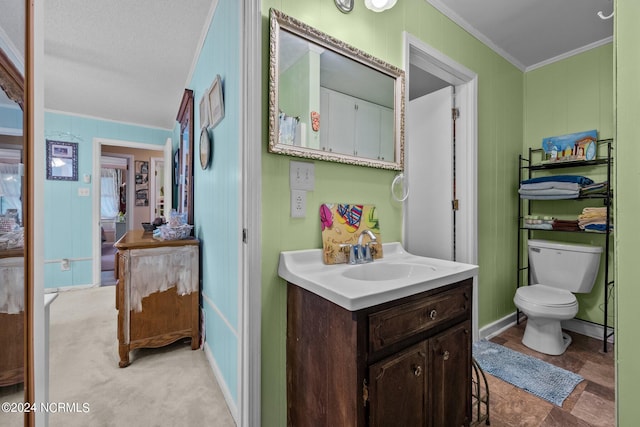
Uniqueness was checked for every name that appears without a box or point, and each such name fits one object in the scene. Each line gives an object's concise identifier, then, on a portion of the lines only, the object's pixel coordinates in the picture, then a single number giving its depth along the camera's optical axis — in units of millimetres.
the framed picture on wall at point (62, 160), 3682
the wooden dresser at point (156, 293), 2002
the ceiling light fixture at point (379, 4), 1454
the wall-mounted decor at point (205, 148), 2088
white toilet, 1979
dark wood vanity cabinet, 894
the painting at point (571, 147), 2314
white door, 2262
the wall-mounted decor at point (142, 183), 6121
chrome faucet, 1395
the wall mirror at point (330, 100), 1238
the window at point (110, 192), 6672
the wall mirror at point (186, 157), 2705
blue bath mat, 1651
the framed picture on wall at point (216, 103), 1718
